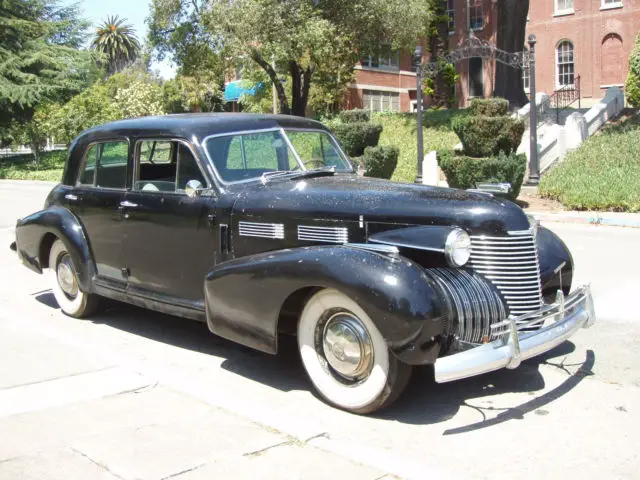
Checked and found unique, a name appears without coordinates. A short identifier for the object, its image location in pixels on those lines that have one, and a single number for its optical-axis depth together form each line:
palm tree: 89.44
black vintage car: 4.26
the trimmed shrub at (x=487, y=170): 16.38
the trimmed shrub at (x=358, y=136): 20.09
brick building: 38.16
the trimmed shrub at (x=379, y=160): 19.31
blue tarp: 46.81
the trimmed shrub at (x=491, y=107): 17.50
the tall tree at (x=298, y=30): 24.94
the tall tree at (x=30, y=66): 41.00
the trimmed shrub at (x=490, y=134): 17.16
